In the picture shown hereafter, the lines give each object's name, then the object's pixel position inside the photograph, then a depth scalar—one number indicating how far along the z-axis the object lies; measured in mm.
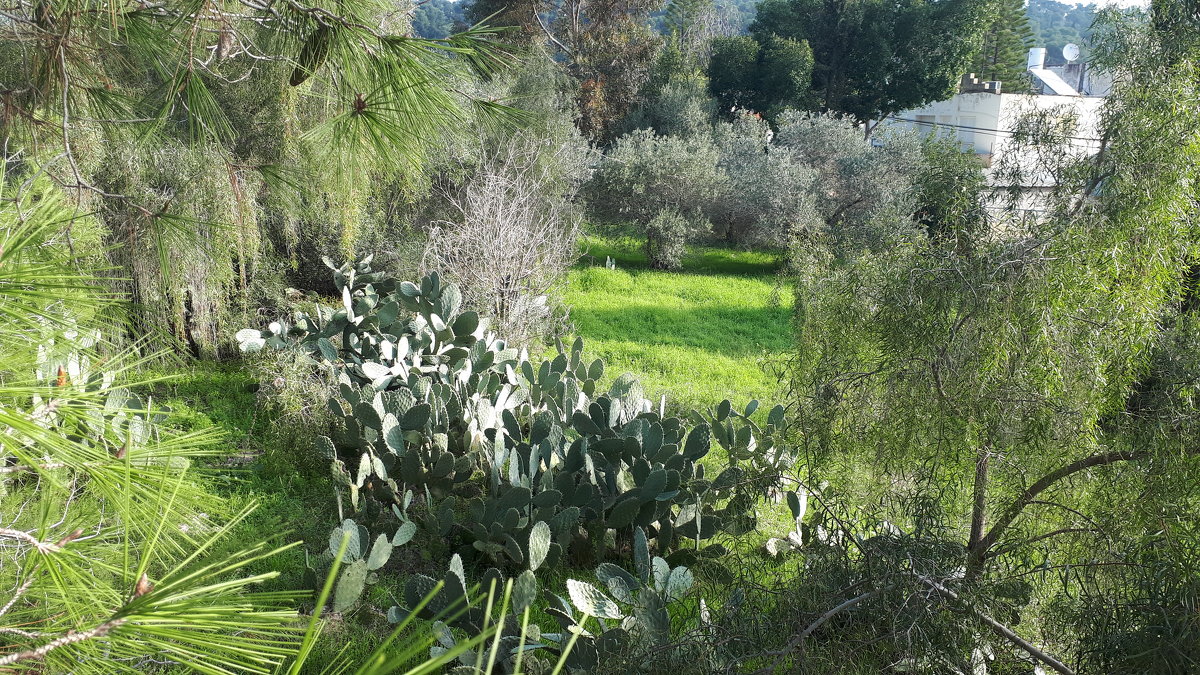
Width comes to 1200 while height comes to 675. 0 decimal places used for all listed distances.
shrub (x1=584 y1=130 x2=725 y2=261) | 12820
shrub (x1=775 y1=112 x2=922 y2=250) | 12859
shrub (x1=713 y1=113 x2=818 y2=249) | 12656
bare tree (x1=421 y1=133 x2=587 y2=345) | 6930
